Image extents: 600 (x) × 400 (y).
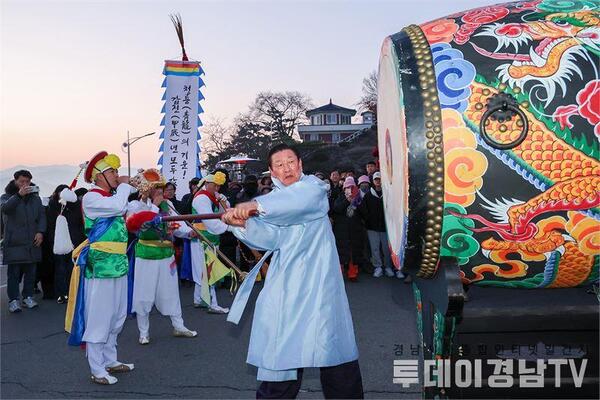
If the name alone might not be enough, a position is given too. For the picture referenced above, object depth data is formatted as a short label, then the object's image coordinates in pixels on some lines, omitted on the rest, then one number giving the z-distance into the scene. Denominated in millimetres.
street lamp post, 34594
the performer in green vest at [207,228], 5887
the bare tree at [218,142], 47969
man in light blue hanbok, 2635
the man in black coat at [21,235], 6832
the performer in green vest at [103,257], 4203
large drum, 2332
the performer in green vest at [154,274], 5238
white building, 56281
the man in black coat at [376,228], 8453
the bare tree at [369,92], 53475
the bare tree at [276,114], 50188
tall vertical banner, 10688
